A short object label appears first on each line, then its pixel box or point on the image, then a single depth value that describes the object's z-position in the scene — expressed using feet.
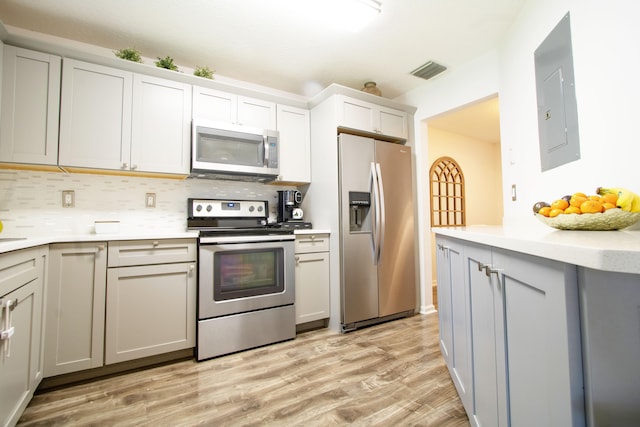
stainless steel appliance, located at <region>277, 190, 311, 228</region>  9.55
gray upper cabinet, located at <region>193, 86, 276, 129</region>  8.17
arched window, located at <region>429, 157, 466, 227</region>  15.56
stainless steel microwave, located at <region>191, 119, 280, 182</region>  7.86
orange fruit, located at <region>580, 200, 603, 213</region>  3.13
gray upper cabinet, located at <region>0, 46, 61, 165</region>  6.10
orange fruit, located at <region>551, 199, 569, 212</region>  3.59
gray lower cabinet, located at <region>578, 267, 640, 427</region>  1.68
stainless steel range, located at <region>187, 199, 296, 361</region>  6.98
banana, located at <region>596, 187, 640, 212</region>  3.03
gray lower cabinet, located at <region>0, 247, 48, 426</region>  3.90
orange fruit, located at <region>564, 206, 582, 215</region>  3.30
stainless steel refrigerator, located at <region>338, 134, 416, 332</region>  8.84
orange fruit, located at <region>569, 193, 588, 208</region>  3.35
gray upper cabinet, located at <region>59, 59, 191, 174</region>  6.66
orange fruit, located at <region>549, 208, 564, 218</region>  3.58
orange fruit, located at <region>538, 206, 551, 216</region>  3.77
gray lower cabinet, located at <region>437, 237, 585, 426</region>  1.83
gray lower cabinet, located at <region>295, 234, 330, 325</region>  8.56
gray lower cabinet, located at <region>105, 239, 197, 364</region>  6.16
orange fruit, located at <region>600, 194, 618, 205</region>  3.13
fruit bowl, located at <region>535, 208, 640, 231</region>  3.04
